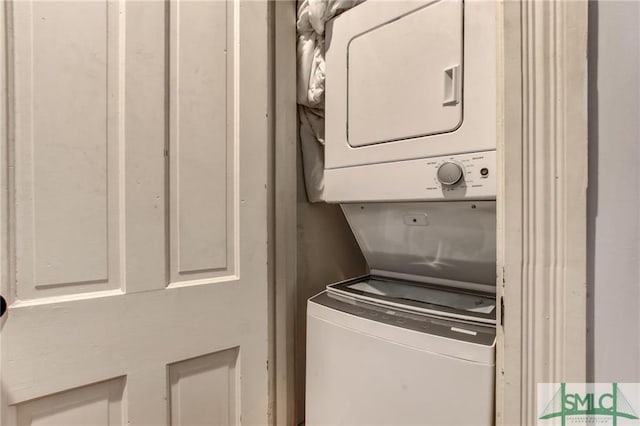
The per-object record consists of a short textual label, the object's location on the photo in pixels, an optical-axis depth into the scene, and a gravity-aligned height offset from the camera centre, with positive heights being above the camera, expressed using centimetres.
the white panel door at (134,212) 77 -1
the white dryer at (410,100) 84 +32
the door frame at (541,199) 41 +1
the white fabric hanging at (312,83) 119 +49
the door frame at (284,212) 122 -2
